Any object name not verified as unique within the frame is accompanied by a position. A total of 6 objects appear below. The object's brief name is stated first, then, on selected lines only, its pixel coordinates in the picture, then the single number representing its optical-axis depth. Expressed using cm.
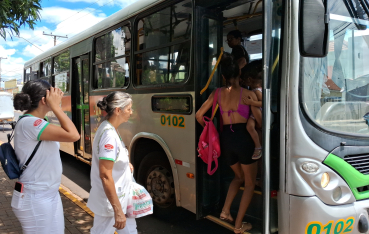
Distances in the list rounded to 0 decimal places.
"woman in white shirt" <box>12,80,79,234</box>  223
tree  437
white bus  244
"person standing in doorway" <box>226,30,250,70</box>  389
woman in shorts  309
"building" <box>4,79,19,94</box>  5202
